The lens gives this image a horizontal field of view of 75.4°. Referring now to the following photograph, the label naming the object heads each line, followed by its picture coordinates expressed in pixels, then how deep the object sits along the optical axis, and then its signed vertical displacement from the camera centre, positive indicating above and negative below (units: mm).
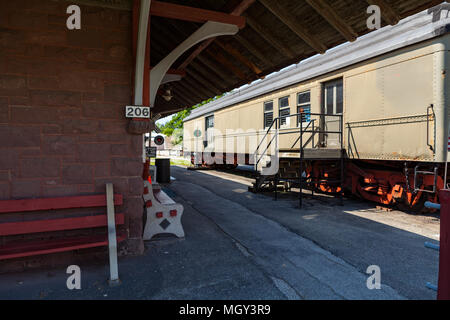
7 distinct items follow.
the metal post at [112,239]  3229 -1024
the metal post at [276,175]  8780 -747
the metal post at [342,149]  7933 +34
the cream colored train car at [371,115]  5941 +932
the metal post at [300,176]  7574 -686
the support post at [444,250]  2176 -765
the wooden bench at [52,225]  3312 -897
